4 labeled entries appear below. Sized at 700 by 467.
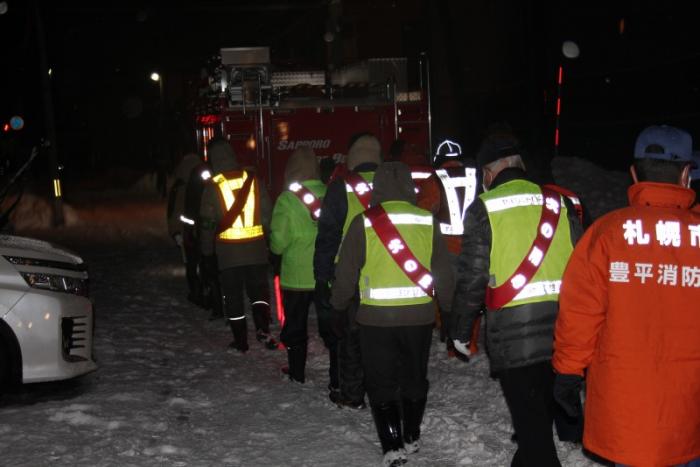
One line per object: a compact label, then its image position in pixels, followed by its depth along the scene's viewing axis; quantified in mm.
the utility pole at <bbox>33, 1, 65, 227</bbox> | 23188
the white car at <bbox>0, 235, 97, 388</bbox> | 6555
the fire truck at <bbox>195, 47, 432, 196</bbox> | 12180
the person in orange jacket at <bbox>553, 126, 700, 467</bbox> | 3406
